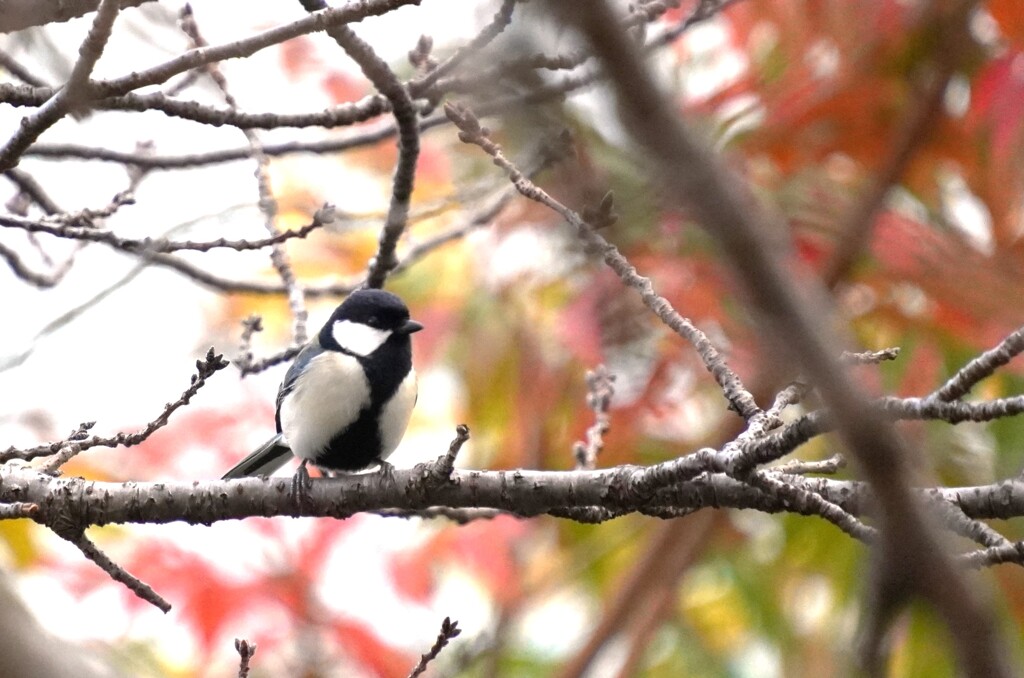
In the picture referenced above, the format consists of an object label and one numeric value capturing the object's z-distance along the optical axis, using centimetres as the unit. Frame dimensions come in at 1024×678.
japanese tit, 652
